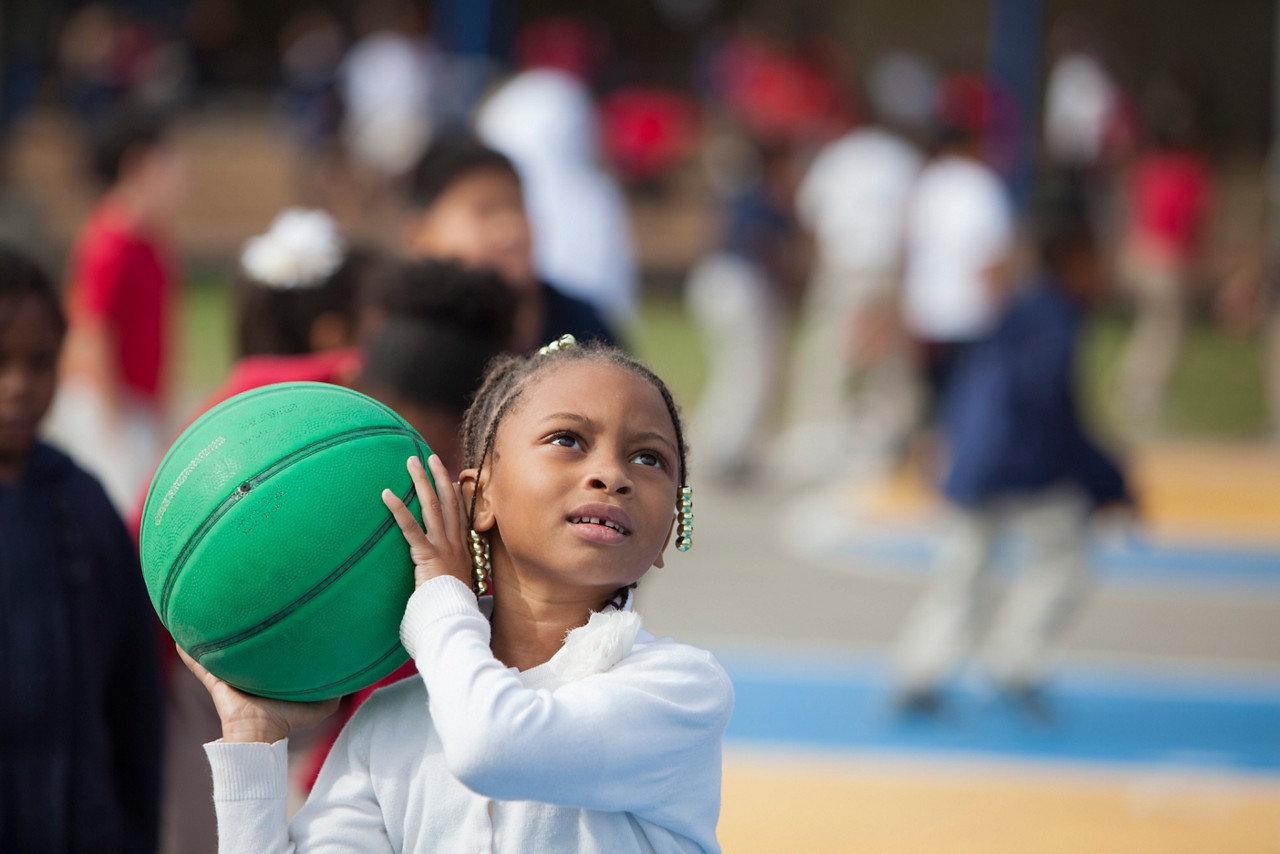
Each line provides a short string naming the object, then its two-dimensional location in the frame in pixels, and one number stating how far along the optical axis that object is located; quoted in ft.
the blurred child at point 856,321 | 83.82
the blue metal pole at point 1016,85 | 106.11
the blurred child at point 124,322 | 47.03
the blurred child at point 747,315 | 79.87
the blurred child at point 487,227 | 27.48
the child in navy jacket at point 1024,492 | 46.68
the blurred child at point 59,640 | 20.10
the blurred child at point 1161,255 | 103.65
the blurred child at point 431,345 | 21.49
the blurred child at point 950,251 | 76.79
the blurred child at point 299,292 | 29.45
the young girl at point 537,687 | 14.23
